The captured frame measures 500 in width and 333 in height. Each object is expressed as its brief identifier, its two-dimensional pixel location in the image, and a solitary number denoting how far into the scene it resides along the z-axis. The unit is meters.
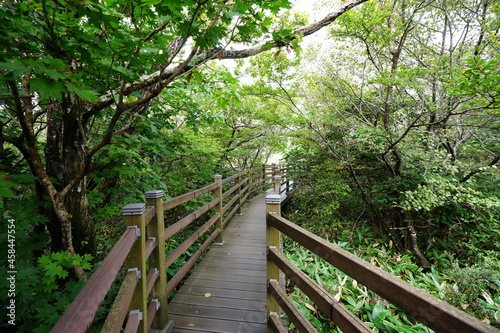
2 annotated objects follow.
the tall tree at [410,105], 3.89
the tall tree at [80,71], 1.14
